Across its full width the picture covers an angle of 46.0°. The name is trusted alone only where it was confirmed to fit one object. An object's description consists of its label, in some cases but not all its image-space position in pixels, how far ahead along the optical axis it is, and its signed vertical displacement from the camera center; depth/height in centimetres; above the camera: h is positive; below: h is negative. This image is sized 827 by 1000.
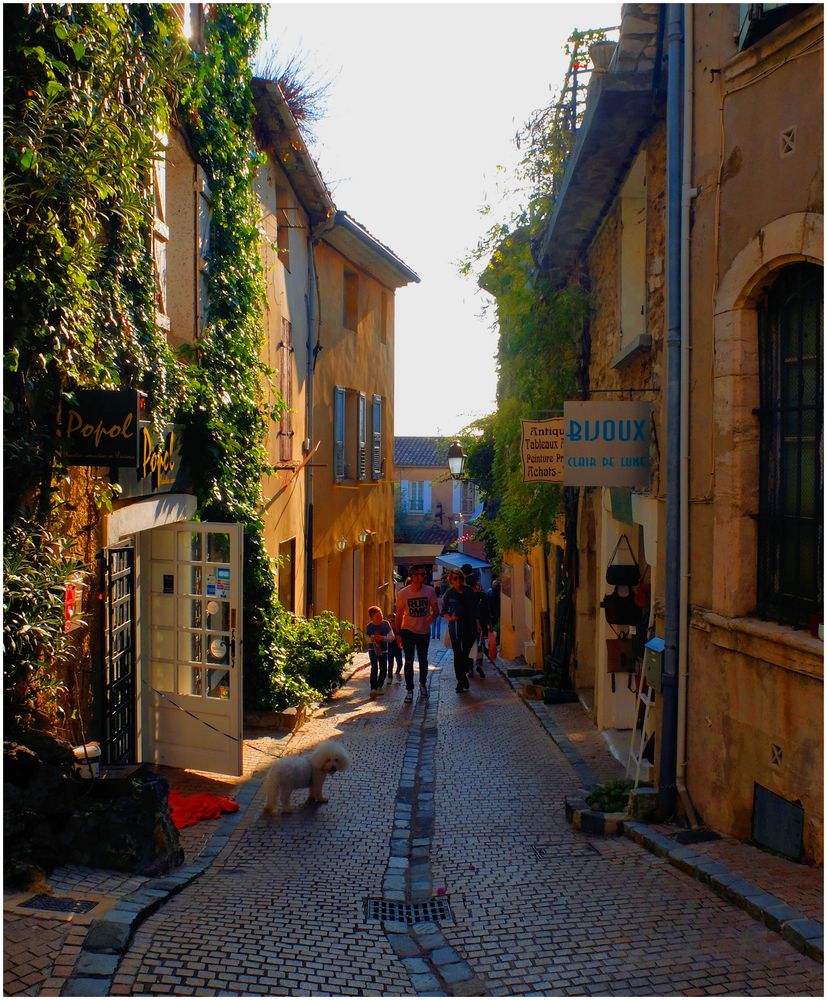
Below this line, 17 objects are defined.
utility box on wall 711 -114
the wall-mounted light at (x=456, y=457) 1934 +101
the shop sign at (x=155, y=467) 672 +32
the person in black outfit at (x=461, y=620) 1326 -155
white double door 827 -118
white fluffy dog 736 -204
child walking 1307 -186
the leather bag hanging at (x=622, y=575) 927 -65
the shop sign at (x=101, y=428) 594 +49
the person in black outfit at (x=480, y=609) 1449 -159
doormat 705 -224
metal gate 732 -120
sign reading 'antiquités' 927 +55
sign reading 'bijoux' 816 +56
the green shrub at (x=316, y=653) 1189 -184
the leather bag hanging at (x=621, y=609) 915 -96
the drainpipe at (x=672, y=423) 688 +60
